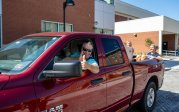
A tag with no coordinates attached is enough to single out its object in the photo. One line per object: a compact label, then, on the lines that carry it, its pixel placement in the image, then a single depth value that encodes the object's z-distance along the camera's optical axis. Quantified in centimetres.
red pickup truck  163
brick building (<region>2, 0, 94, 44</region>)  703
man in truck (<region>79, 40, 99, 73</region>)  220
